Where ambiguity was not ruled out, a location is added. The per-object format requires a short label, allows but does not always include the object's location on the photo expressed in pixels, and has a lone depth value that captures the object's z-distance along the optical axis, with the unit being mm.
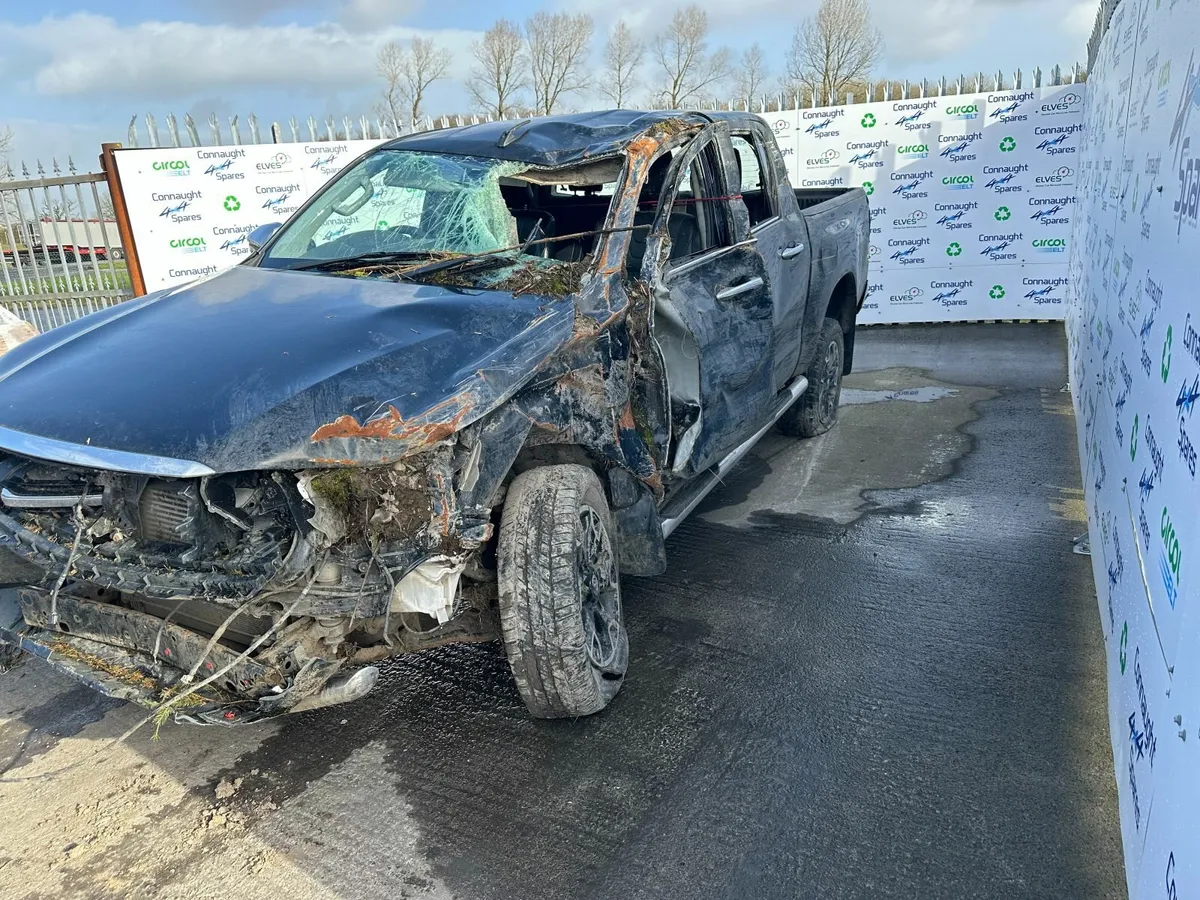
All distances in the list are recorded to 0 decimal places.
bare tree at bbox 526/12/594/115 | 42969
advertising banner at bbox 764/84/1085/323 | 9961
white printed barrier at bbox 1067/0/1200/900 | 1984
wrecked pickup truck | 2555
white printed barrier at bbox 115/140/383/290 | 9805
